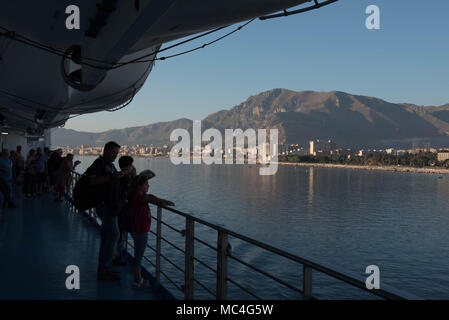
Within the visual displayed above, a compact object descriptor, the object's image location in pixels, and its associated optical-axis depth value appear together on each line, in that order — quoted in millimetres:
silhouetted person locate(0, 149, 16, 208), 8406
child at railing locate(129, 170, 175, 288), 4480
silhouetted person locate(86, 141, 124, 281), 4496
